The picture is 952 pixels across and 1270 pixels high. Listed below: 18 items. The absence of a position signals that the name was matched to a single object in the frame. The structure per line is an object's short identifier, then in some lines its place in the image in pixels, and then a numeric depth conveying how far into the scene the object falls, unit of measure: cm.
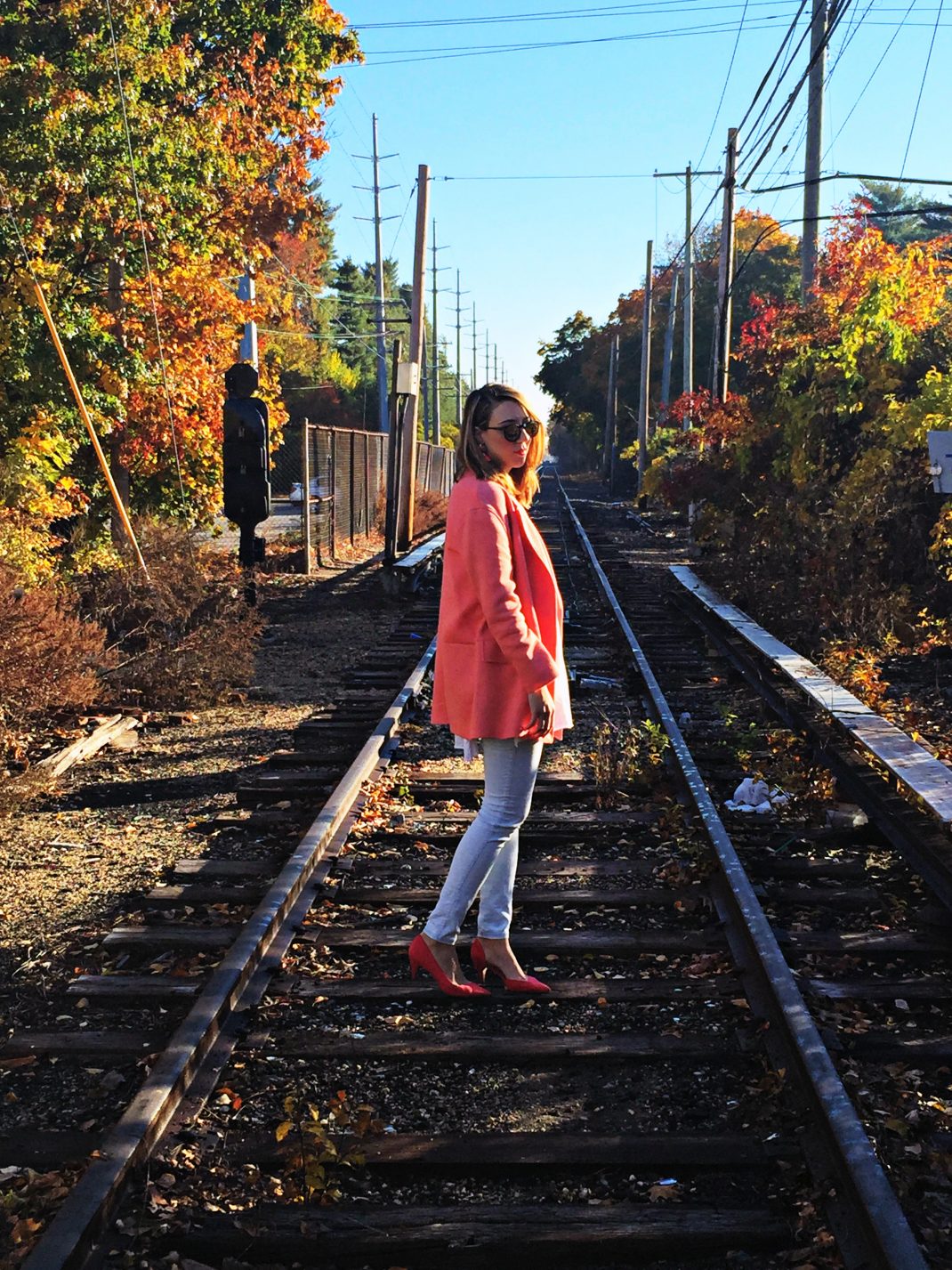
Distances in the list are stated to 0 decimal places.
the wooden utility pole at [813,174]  2116
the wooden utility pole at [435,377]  5109
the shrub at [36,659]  823
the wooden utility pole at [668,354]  4938
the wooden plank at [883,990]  455
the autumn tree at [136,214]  1447
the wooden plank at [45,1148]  354
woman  428
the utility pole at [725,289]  2698
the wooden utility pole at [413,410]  2056
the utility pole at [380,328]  4653
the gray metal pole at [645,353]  4966
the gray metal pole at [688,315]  3831
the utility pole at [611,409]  6694
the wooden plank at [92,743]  805
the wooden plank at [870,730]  677
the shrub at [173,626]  1037
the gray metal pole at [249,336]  1995
